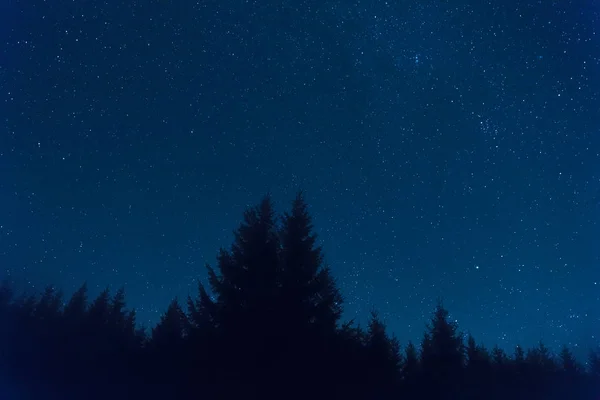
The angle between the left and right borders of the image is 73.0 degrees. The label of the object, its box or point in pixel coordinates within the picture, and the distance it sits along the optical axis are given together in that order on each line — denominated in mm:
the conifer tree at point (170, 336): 11857
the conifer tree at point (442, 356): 17428
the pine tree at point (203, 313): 10539
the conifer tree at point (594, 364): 46169
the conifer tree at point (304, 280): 10336
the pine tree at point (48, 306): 44284
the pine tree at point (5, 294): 62269
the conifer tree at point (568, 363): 40409
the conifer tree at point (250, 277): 10141
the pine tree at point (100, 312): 34578
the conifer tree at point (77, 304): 46469
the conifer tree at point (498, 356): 29991
